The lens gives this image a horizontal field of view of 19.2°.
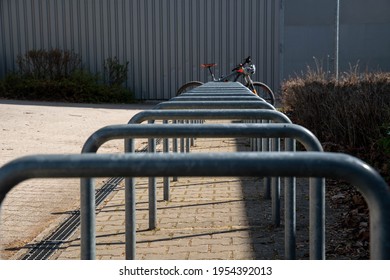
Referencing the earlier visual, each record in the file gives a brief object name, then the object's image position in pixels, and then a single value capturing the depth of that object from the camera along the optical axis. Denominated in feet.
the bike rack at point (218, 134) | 13.45
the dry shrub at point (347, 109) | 37.80
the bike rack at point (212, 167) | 8.79
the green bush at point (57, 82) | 97.81
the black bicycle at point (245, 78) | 66.34
